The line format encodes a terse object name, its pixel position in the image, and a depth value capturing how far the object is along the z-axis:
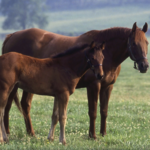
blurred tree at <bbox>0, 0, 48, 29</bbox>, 182.56
